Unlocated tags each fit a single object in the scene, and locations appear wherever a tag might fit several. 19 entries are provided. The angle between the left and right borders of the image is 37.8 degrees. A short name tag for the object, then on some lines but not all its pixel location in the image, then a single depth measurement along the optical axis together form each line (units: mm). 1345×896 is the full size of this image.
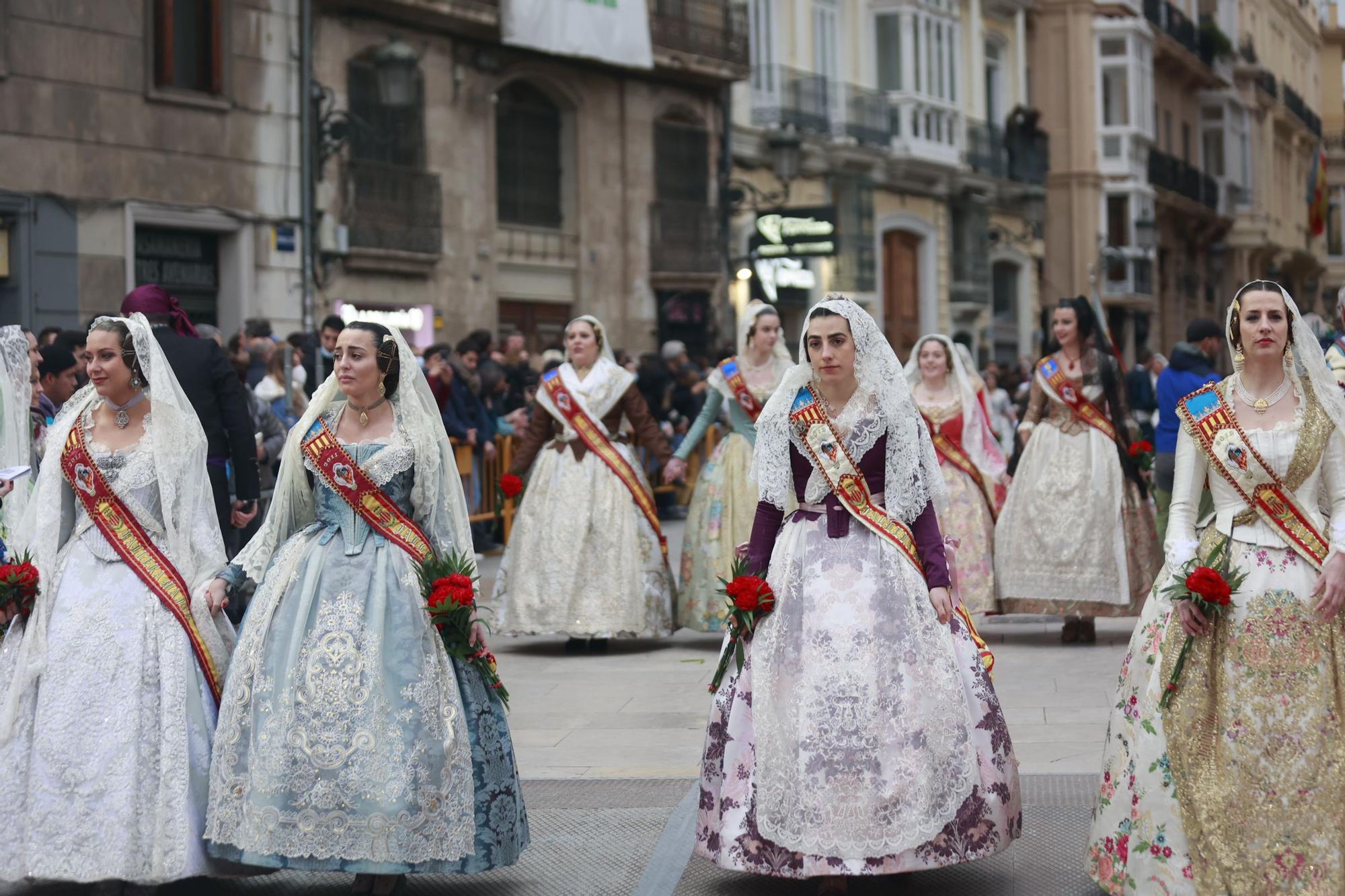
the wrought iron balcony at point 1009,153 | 34312
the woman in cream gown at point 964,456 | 10922
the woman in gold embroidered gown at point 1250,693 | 5121
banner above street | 21625
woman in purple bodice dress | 5461
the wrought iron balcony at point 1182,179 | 43156
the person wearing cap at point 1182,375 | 10742
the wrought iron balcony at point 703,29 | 24406
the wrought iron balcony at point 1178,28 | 43406
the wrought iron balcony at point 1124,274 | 39656
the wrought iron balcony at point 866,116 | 30031
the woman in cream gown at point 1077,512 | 10500
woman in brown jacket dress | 10609
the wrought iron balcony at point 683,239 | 24766
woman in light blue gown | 5473
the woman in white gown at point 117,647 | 5488
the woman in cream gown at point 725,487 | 10633
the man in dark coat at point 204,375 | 7891
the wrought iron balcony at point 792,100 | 27828
